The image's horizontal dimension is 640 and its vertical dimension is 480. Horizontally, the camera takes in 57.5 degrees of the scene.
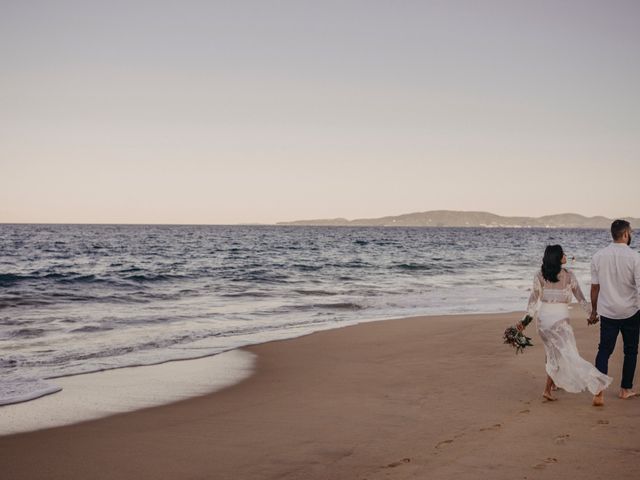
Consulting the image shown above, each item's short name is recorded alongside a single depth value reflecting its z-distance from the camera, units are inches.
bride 259.4
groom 261.4
